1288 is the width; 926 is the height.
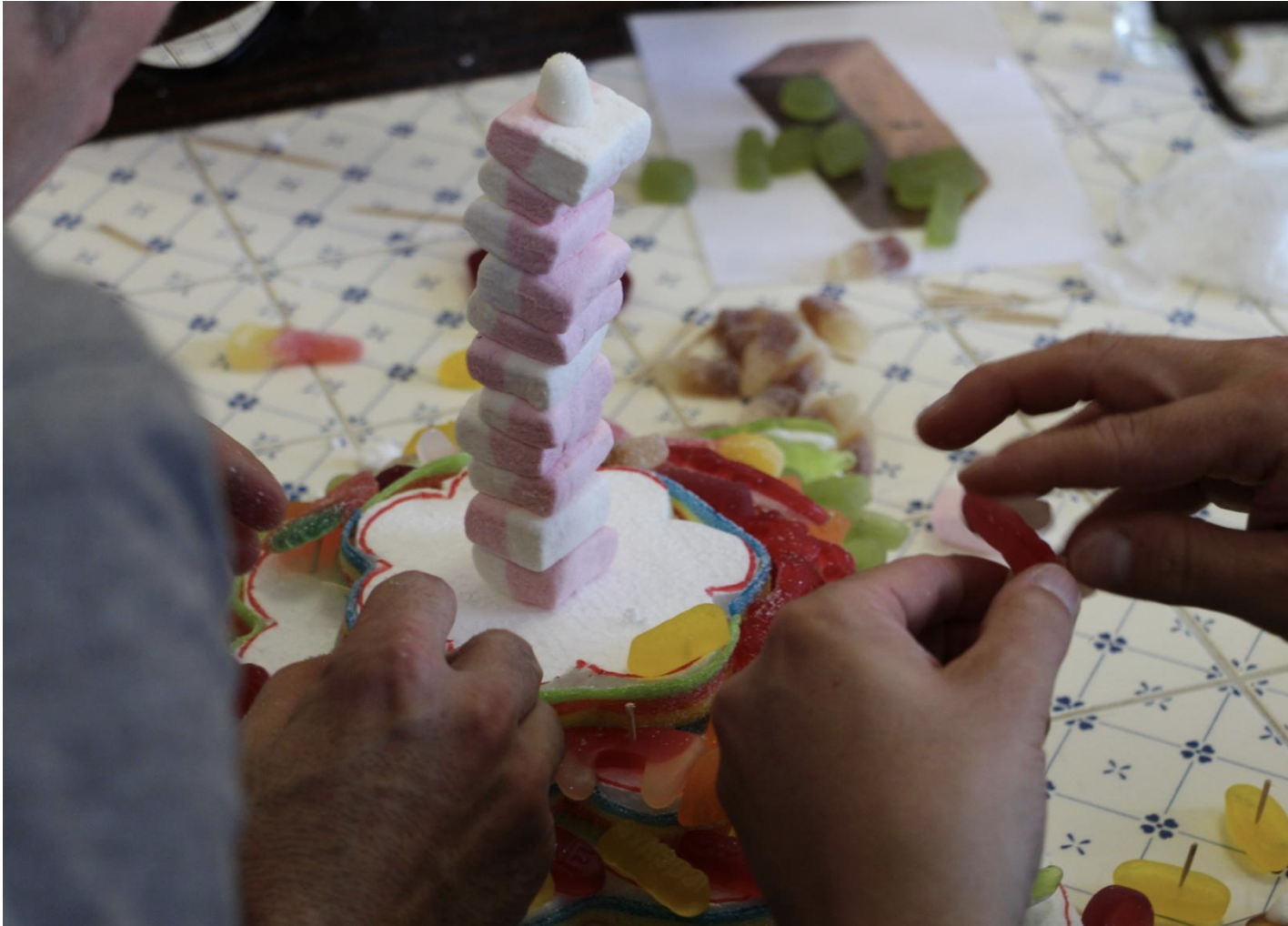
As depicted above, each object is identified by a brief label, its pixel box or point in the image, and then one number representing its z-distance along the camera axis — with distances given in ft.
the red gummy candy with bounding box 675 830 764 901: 2.33
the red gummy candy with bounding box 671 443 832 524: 2.86
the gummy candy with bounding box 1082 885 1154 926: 2.44
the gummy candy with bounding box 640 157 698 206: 4.29
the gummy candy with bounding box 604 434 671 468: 2.83
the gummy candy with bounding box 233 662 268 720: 2.41
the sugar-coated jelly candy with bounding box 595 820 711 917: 2.29
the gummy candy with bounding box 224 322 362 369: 3.72
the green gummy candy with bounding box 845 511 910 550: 3.18
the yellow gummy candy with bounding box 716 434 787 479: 3.10
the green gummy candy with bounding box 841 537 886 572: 3.02
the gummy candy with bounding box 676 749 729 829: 2.25
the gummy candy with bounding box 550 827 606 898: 2.36
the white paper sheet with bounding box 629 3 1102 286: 4.14
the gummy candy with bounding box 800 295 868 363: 3.79
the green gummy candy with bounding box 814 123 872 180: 4.40
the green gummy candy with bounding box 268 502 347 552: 2.69
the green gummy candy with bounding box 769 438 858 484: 3.25
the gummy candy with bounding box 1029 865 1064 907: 2.39
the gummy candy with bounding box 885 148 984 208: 4.27
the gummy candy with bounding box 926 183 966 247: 4.13
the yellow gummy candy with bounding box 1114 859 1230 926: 2.49
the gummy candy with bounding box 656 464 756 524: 2.75
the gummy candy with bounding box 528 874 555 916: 2.35
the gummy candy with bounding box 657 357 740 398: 3.66
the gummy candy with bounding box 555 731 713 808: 2.27
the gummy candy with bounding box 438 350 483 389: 3.66
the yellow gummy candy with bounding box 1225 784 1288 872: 2.58
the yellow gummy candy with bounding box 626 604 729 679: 2.31
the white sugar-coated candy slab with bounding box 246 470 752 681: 2.39
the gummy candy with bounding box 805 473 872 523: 3.19
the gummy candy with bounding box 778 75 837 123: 4.57
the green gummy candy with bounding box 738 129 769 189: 4.36
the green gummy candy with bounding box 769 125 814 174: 4.42
